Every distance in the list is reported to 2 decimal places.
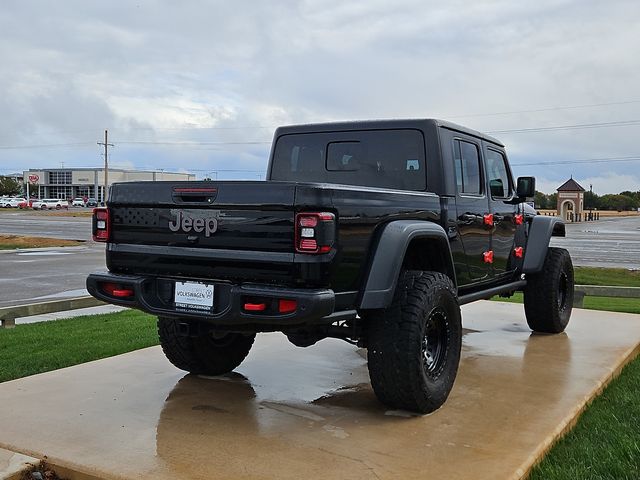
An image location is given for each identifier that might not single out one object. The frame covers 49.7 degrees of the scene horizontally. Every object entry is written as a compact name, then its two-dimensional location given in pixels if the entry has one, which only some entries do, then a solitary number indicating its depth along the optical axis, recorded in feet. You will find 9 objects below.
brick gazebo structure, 219.82
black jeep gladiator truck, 11.94
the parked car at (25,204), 252.21
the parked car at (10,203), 269.42
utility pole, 257.14
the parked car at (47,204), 245.45
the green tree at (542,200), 305.90
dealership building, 376.27
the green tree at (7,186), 361.92
